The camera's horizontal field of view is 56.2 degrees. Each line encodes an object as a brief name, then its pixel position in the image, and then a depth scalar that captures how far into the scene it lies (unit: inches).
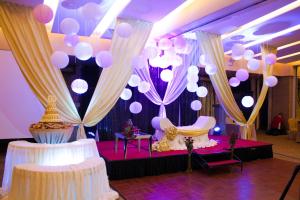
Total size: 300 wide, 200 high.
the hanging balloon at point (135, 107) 260.7
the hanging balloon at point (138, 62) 218.4
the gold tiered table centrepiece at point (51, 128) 149.5
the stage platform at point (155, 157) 193.8
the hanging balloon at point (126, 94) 260.6
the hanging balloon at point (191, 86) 268.9
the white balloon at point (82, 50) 182.5
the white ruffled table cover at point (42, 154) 145.9
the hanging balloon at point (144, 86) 251.3
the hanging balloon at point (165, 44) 236.8
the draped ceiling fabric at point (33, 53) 192.7
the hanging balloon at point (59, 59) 182.9
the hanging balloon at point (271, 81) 270.7
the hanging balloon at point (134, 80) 250.4
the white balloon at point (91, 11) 163.2
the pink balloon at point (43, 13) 163.2
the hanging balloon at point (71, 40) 192.1
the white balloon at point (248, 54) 257.4
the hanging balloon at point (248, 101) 287.6
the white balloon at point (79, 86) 221.2
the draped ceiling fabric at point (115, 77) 214.2
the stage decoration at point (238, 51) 242.4
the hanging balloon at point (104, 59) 187.2
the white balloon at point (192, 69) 267.0
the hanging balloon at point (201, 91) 284.0
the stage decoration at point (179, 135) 236.8
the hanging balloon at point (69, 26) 173.5
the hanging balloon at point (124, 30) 187.5
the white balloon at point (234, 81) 267.6
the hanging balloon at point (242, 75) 261.0
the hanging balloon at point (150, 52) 226.4
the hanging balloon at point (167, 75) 260.5
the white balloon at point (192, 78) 267.1
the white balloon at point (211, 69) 247.8
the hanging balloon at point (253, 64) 253.0
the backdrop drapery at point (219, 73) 266.8
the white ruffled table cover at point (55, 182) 121.2
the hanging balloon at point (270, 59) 261.9
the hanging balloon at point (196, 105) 298.8
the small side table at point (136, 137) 203.2
